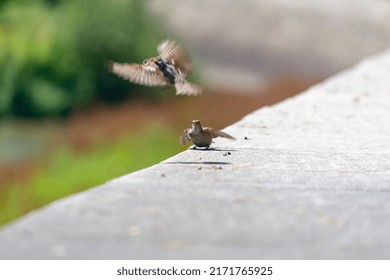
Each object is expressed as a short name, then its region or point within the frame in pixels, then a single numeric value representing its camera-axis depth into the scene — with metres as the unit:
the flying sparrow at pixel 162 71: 14.44
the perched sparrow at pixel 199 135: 14.97
